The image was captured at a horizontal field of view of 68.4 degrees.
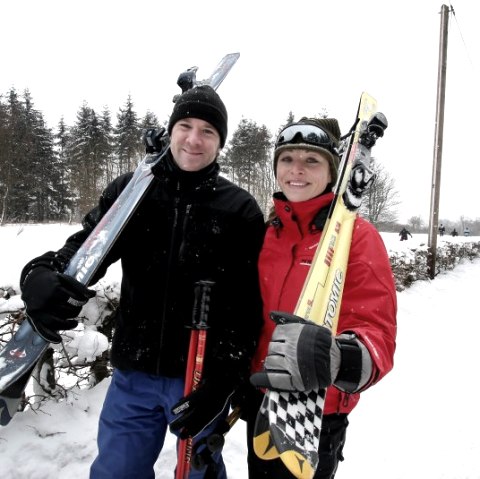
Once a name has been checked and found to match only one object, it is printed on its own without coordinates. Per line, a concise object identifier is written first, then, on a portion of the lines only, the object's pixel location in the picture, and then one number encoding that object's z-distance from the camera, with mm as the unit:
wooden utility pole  10195
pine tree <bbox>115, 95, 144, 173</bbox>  33750
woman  1162
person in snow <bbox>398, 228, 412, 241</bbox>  19519
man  1536
